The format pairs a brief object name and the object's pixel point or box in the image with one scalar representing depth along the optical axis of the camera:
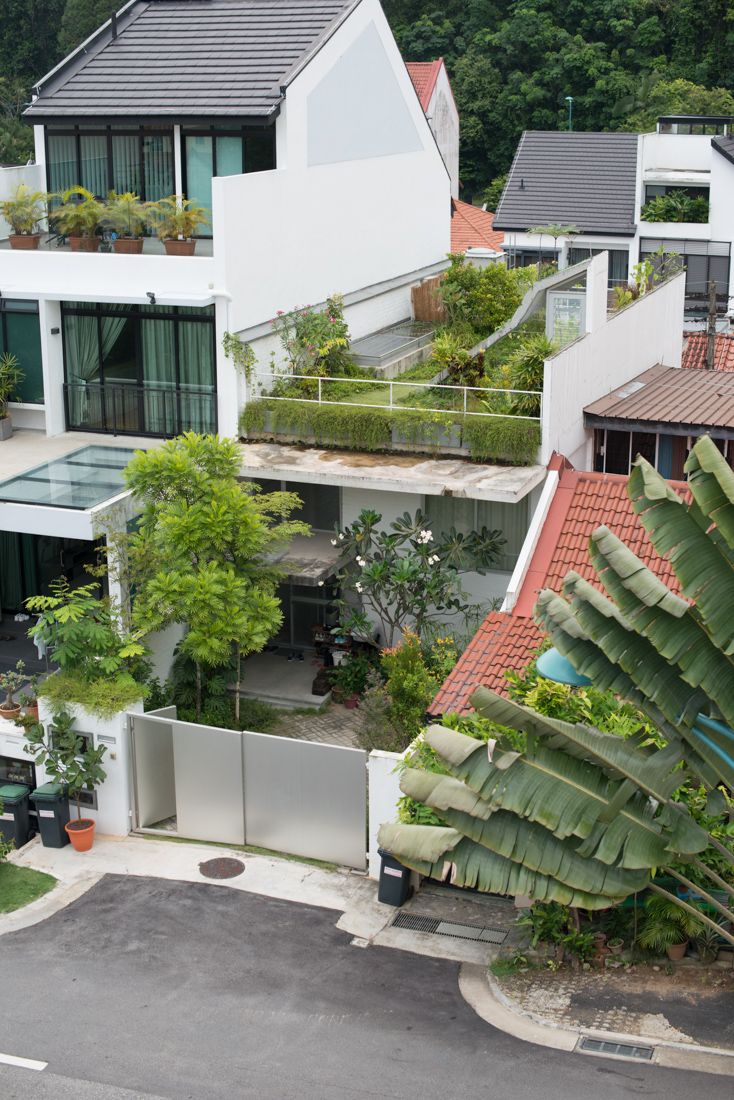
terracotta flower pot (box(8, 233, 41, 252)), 29.12
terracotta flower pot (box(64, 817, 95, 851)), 21.11
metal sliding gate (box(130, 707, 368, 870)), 20.25
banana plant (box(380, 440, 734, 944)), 14.36
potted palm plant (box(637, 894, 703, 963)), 17.06
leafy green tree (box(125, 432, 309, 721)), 21.98
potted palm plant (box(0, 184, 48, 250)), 29.00
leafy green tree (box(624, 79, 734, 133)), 69.62
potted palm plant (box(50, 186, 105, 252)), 28.17
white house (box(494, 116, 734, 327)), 54.62
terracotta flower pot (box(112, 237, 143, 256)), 28.06
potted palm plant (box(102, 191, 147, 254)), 27.83
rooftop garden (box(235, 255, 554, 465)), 25.55
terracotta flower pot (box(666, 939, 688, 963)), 17.17
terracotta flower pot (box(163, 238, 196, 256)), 27.47
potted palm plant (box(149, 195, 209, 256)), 27.47
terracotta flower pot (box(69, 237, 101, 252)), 28.42
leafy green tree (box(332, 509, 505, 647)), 24.66
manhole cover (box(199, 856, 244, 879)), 20.27
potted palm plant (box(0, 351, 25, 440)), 28.67
